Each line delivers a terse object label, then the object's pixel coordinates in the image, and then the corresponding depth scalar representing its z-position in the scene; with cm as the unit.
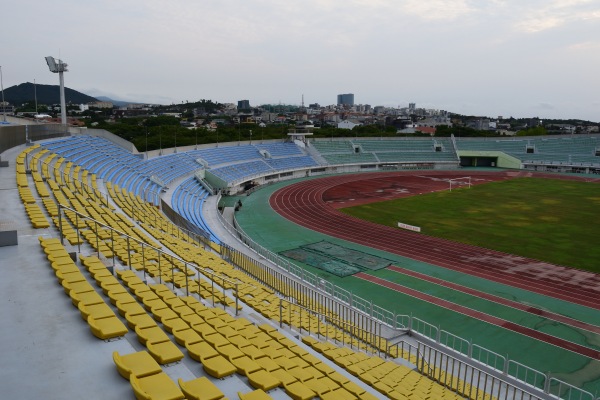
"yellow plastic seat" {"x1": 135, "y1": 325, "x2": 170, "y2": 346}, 713
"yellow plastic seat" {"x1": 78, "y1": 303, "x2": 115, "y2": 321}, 749
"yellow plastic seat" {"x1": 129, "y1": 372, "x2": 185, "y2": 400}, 543
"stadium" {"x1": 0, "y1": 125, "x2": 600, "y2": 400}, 684
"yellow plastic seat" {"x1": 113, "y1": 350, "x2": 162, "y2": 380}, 596
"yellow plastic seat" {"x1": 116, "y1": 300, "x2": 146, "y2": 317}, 800
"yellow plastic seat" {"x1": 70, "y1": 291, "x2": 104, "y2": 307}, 799
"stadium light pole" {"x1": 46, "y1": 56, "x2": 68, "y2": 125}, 3662
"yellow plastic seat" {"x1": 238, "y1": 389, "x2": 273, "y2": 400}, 597
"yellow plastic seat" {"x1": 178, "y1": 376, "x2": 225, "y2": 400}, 568
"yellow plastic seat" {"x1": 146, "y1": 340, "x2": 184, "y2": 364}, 670
